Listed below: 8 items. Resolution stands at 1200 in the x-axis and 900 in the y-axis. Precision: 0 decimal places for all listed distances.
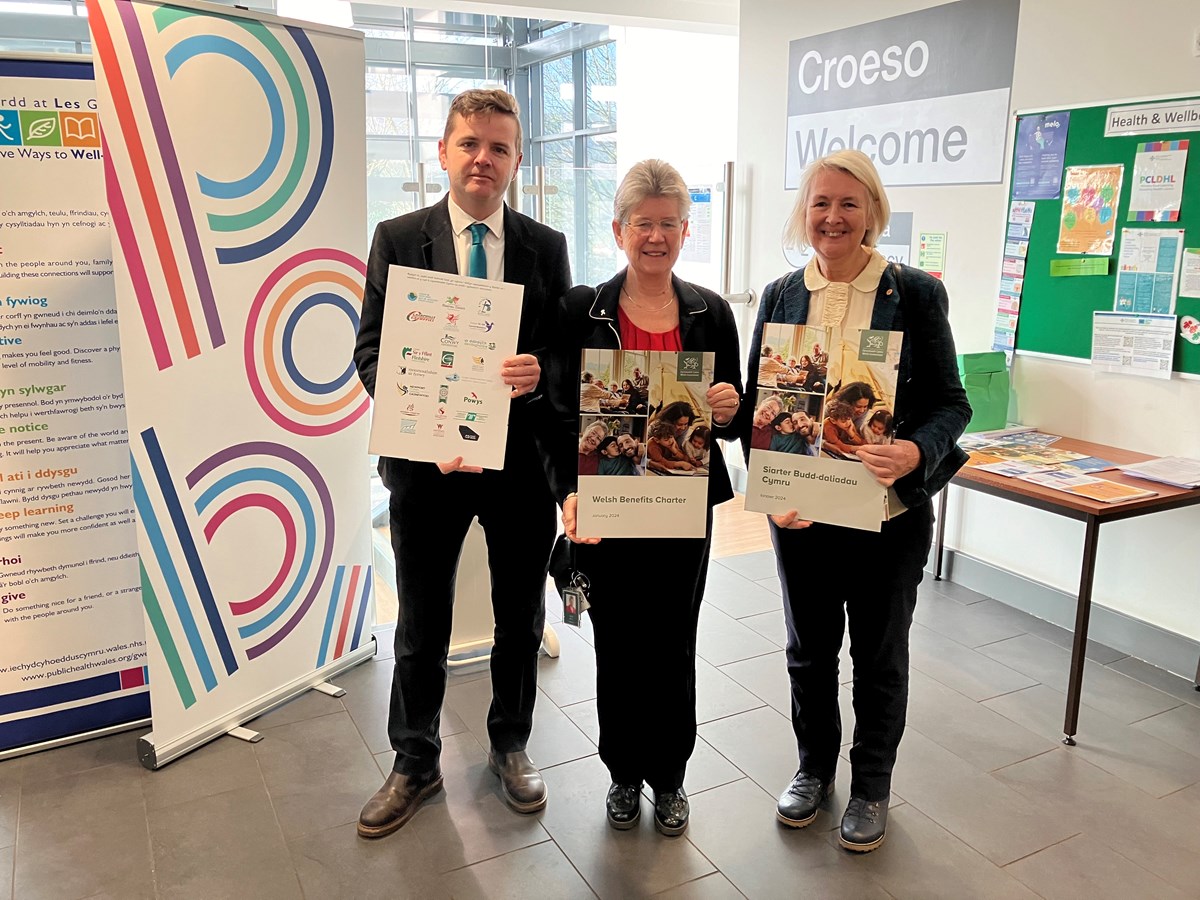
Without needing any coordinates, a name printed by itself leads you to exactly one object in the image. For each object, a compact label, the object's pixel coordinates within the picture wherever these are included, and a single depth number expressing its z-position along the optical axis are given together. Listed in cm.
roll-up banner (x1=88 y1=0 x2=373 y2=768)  252
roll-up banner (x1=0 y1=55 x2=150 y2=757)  257
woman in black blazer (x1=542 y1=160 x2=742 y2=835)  204
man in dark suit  219
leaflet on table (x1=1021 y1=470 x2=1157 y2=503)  285
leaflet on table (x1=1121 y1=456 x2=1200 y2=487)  297
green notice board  315
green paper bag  370
